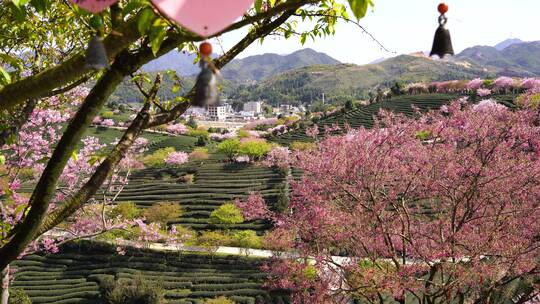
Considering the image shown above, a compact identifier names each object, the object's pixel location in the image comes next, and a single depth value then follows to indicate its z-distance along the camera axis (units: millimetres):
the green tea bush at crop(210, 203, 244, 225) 26328
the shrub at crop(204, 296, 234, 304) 16266
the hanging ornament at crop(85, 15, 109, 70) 1449
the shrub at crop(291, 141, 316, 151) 38950
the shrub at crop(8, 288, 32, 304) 14777
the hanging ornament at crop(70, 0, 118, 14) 1281
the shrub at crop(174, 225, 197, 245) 23994
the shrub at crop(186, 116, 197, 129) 77675
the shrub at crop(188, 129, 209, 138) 67375
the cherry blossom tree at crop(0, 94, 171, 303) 4132
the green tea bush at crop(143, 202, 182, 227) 27875
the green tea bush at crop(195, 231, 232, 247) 23484
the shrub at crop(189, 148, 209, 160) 46969
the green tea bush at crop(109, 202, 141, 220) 26234
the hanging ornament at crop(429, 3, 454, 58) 2143
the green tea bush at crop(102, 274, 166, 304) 17172
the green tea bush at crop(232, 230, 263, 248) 24344
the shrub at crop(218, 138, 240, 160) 41656
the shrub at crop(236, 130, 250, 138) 55750
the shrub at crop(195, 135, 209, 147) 55625
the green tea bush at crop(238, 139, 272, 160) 40812
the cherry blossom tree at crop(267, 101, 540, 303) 6598
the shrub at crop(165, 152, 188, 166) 42906
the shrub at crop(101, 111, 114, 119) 72438
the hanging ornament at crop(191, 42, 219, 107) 1458
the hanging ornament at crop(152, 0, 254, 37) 1051
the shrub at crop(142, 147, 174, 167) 43625
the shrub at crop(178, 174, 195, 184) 38466
